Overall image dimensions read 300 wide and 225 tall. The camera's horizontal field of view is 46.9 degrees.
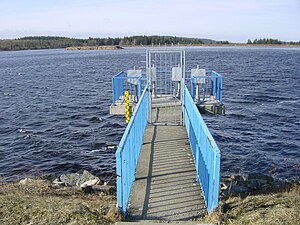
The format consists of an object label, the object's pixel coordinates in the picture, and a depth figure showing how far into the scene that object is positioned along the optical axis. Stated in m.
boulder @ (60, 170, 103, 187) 12.31
